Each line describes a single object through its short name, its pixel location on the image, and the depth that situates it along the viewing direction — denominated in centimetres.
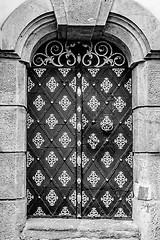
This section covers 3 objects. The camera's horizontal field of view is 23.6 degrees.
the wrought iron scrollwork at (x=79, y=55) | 460
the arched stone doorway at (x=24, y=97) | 423
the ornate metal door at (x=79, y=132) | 454
